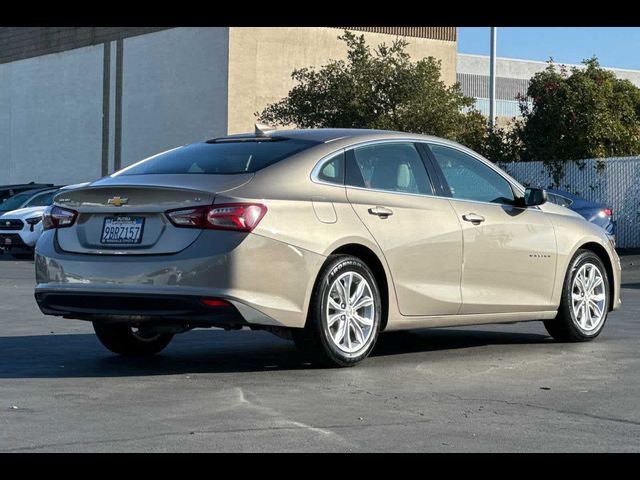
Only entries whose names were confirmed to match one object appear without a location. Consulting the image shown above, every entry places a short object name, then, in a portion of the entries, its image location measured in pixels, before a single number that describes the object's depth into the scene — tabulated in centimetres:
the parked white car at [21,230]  2739
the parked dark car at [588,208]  2225
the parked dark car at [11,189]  3384
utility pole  4522
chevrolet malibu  789
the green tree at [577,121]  3161
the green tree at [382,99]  3869
